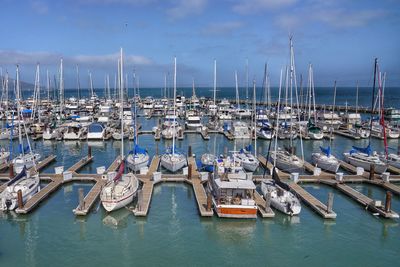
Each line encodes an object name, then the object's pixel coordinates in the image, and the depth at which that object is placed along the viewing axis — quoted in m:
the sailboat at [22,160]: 33.16
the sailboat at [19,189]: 23.42
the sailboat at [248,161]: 33.69
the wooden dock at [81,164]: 33.81
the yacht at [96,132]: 52.59
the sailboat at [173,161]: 33.25
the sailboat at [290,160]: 33.39
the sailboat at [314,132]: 54.28
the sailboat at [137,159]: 33.14
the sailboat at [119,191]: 23.33
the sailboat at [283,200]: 23.42
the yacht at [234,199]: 22.50
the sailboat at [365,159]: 33.64
